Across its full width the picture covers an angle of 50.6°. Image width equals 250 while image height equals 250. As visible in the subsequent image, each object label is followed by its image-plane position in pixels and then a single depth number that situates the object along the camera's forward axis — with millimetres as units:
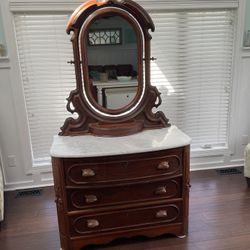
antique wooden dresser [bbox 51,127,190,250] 1707
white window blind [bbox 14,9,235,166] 2459
